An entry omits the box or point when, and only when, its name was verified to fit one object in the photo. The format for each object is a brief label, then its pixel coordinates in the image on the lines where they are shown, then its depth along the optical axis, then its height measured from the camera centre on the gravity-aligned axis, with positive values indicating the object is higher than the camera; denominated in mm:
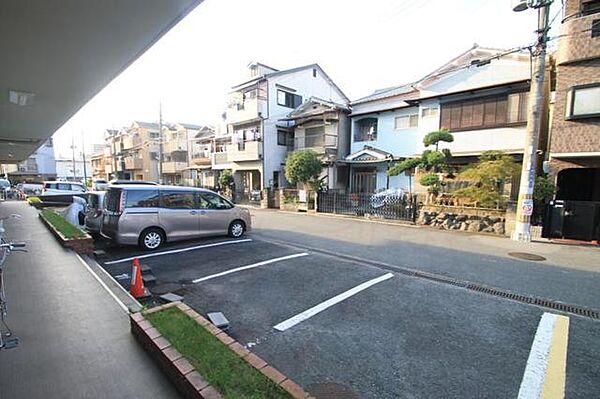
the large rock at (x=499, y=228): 9711 -1577
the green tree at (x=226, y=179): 22859 -148
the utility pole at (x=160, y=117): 20975 +4334
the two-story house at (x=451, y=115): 12211 +3320
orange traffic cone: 4305 -1644
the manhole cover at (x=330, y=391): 2408 -1822
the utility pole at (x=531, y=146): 8317 +1090
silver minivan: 6832 -988
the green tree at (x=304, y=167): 15432 +605
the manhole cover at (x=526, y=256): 6959 -1850
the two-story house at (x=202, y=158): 28156 +1889
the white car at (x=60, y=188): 18108 -866
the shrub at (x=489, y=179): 9797 +82
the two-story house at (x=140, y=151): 35969 +3127
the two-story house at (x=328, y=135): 19000 +3053
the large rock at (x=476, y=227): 10148 -1626
